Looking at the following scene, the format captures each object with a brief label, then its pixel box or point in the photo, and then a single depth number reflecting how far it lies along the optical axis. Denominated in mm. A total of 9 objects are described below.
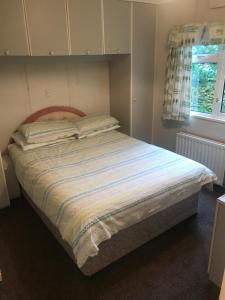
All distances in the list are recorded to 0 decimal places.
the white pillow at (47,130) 2766
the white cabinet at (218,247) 1652
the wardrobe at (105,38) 2355
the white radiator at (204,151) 2906
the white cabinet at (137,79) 3178
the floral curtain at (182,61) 2682
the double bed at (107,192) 1719
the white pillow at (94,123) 3131
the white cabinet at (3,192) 2648
